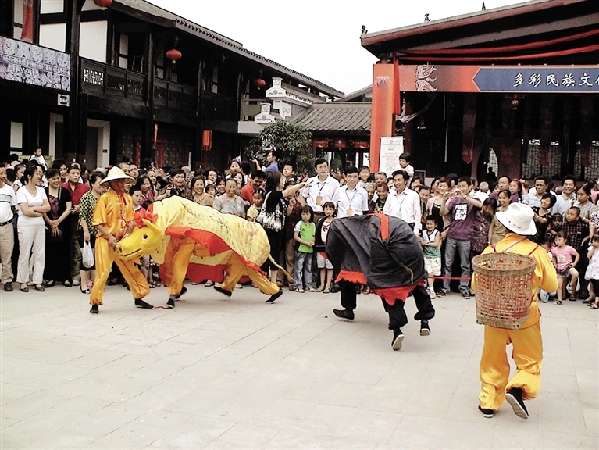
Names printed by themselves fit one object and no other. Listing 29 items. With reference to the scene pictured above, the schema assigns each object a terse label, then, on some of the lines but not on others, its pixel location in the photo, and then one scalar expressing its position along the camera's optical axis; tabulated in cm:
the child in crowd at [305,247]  988
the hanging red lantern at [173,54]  1961
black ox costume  673
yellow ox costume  778
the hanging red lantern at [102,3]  1535
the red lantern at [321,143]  2220
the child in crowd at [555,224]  987
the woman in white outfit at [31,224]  910
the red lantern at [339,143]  2197
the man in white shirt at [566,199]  1037
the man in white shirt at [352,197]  980
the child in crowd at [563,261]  970
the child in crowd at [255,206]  984
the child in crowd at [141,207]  957
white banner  1276
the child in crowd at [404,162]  1100
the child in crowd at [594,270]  946
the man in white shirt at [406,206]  968
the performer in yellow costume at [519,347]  483
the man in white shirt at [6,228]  907
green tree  1941
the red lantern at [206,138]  2262
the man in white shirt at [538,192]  1015
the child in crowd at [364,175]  1145
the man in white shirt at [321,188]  1015
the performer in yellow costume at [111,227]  779
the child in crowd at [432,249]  984
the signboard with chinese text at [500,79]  1257
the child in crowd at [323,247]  978
